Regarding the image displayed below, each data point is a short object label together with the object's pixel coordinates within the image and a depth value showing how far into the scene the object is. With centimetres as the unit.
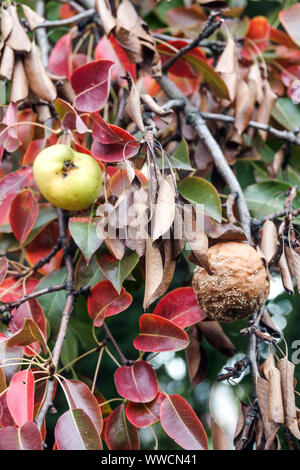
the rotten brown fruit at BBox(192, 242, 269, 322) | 80
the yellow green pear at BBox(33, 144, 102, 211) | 91
